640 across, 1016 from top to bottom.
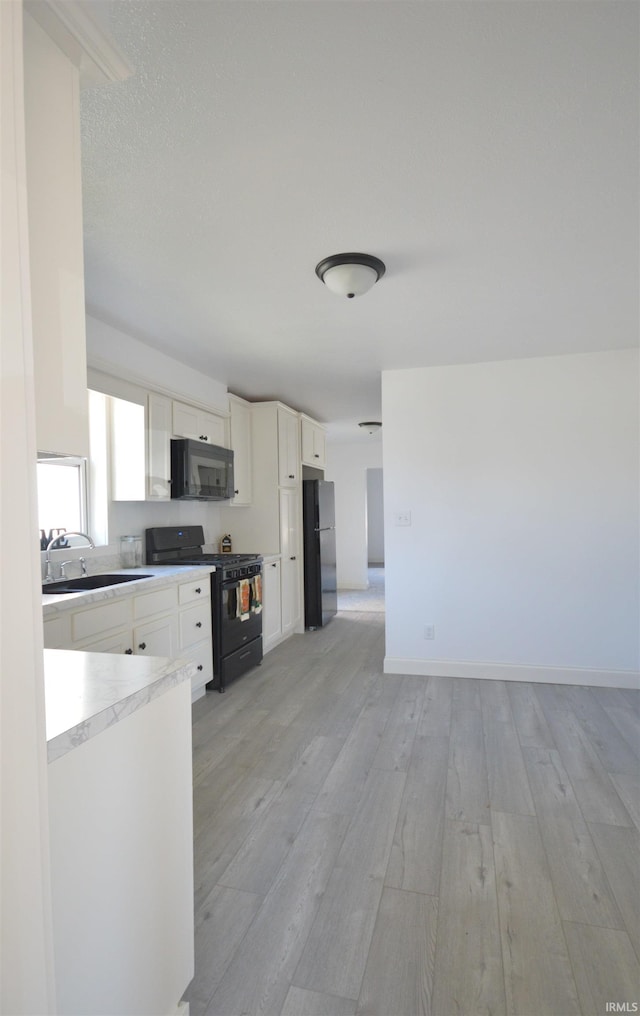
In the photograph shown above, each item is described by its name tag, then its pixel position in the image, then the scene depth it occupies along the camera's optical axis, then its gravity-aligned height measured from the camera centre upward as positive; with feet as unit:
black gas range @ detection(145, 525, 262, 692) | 12.15 -2.05
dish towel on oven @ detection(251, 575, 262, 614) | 13.61 -2.21
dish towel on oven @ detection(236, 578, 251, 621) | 12.87 -2.25
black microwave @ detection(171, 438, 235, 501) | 11.95 +1.00
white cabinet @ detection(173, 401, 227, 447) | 12.25 +2.22
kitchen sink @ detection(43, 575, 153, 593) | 9.26 -1.32
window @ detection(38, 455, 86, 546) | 9.95 +0.35
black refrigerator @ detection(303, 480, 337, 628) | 17.85 -1.46
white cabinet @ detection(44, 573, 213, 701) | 7.85 -2.00
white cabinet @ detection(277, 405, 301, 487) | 16.31 +2.04
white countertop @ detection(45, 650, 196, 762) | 3.14 -1.26
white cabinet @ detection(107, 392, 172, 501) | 10.88 +1.36
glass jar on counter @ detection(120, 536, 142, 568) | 11.50 -0.86
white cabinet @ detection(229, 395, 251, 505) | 15.10 +1.95
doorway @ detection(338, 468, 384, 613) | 34.30 -1.37
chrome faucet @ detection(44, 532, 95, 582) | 9.33 -0.59
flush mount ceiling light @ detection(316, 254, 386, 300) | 7.13 +3.32
